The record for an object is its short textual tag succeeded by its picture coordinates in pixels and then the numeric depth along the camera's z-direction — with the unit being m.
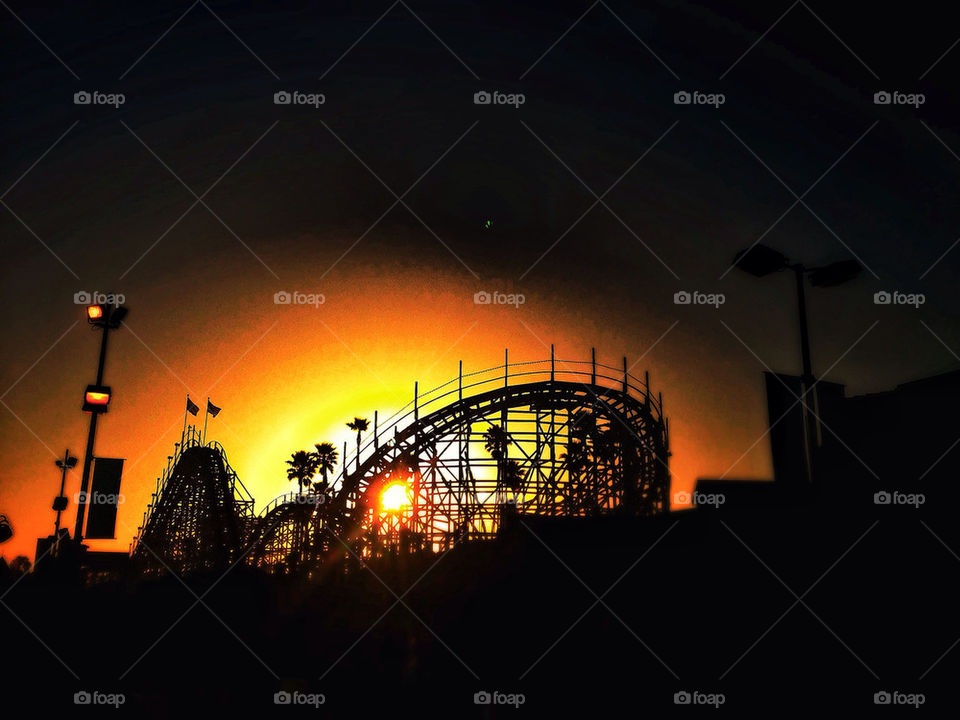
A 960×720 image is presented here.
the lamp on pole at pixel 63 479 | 23.86
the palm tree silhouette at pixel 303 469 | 43.06
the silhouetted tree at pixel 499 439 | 24.24
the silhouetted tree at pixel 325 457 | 43.19
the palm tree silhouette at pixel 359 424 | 41.12
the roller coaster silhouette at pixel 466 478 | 24.36
